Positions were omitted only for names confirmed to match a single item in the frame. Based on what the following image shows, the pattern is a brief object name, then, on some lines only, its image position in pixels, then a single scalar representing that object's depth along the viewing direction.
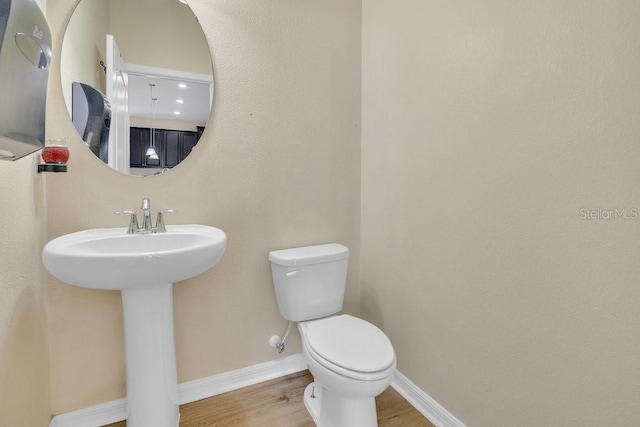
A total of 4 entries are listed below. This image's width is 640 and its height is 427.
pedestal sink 1.04
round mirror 1.42
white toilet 1.17
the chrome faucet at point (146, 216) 1.42
